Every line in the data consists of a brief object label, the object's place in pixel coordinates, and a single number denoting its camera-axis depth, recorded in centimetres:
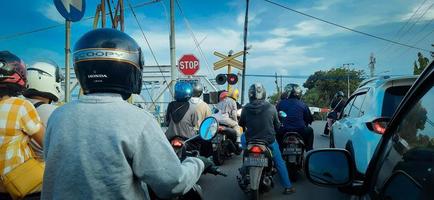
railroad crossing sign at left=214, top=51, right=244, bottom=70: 1403
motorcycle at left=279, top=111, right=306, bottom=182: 624
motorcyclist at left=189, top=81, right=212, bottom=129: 631
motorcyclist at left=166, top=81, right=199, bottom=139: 614
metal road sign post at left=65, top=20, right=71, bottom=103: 472
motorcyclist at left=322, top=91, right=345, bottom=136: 1130
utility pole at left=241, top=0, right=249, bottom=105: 1725
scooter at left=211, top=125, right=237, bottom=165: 786
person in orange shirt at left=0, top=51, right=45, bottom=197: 246
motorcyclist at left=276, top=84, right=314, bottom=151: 660
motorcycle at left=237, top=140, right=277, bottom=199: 505
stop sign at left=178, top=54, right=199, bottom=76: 1035
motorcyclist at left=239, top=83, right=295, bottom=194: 562
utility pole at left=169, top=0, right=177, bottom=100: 1079
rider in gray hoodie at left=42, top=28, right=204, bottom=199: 162
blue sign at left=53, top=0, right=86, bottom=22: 438
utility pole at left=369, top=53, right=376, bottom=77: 5137
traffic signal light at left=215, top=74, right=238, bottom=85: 1418
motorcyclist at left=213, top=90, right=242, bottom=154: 855
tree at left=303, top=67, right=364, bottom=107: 5293
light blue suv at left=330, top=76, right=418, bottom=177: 434
